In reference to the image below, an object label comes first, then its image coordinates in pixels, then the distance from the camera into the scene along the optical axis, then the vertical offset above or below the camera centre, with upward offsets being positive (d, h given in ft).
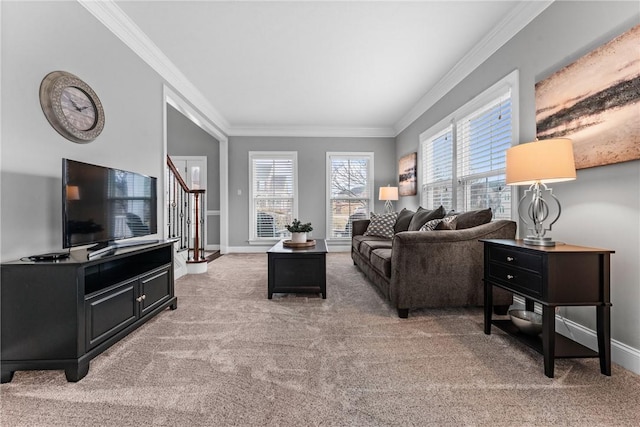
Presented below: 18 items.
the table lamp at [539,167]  5.28 +0.91
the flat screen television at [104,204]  5.65 +0.18
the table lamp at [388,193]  17.76 +1.23
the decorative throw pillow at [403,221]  13.35 -0.45
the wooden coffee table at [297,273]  9.46 -2.13
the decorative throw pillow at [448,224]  8.73 -0.38
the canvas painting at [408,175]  16.35 +2.32
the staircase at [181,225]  12.94 -0.70
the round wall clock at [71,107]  6.30 +2.64
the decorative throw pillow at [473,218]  8.39 -0.19
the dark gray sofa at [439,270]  7.61 -1.63
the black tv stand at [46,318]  4.87 -1.92
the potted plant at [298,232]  10.61 -0.78
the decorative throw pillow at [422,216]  10.84 -0.18
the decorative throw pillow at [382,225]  13.94 -0.68
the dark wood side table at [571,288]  4.89 -1.37
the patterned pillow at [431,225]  8.96 -0.45
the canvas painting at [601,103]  5.04 +2.29
